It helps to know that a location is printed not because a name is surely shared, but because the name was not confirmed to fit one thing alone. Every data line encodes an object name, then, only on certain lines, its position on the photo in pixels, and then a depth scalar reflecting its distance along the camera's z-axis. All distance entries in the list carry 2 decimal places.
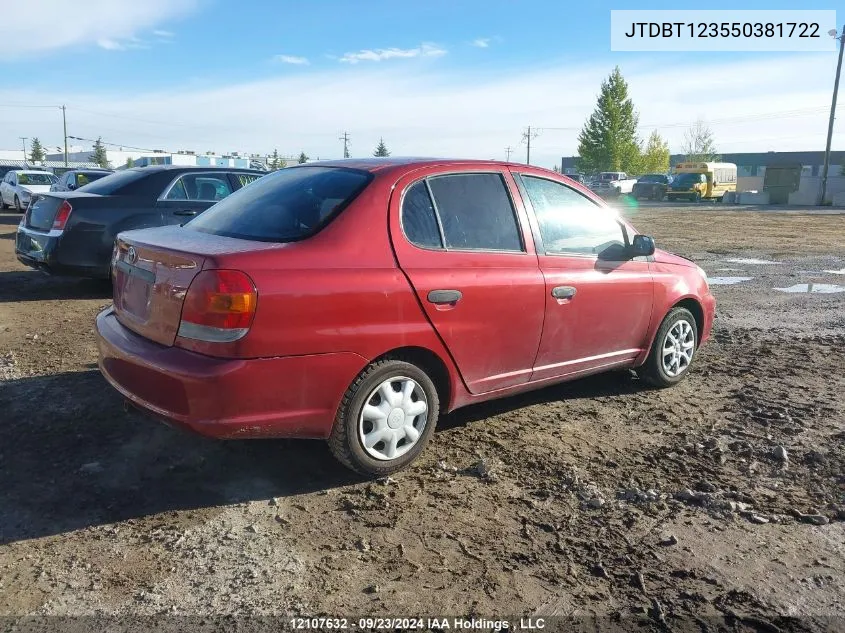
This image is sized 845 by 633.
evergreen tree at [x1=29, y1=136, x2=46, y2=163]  109.75
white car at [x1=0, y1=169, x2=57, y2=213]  24.58
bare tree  76.50
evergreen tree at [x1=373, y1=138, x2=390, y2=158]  84.00
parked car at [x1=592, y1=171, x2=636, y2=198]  50.75
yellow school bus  43.69
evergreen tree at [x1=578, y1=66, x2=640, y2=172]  63.44
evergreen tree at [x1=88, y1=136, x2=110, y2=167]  101.20
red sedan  3.16
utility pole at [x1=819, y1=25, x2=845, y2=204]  37.59
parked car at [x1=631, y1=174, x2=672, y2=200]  45.91
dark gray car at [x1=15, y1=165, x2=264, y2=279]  7.96
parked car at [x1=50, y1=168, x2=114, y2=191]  17.95
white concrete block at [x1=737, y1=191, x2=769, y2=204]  39.19
